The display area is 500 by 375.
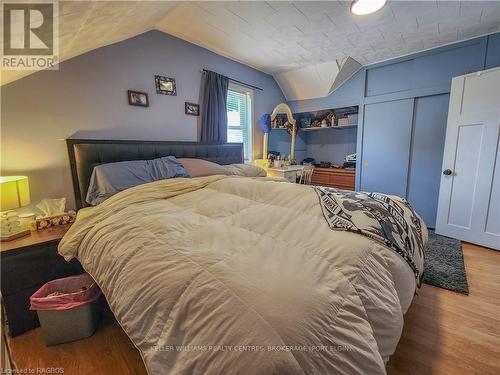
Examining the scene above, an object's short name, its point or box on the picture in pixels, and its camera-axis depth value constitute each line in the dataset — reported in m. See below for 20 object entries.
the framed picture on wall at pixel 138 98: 2.38
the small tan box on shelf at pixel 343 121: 4.04
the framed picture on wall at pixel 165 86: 2.60
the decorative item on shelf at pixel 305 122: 4.52
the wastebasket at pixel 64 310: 1.32
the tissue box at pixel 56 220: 1.68
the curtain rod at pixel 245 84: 3.42
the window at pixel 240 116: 3.59
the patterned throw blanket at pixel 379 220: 1.12
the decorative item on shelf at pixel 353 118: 3.93
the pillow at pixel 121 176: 1.89
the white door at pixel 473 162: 2.54
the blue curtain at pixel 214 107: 3.04
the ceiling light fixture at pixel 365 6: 1.95
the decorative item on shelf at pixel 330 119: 4.18
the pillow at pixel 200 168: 2.47
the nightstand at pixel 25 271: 1.36
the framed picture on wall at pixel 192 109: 2.90
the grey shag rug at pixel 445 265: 1.96
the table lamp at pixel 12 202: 1.47
